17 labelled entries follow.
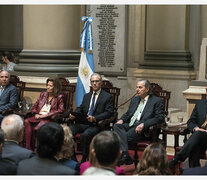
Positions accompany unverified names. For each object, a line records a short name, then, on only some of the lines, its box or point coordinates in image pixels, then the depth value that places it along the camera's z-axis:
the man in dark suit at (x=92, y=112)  9.14
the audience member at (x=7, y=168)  5.04
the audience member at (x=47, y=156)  4.60
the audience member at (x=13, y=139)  5.59
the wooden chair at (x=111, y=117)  9.22
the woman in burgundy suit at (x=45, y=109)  9.89
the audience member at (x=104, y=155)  4.40
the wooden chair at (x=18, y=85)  11.19
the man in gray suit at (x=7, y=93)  10.72
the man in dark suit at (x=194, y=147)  7.73
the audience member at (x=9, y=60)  15.27
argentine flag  11.66
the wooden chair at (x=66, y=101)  9.72
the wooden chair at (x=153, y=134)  8.48
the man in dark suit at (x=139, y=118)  8.64
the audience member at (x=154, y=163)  4.98
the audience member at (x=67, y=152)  5.83
